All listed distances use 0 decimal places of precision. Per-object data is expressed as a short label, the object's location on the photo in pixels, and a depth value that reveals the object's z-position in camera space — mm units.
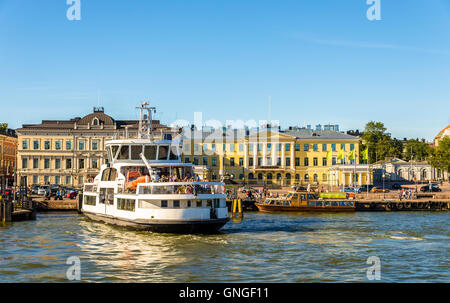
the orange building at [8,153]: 116500
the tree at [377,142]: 128625
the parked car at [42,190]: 80438
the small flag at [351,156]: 84875
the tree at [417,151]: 157250
